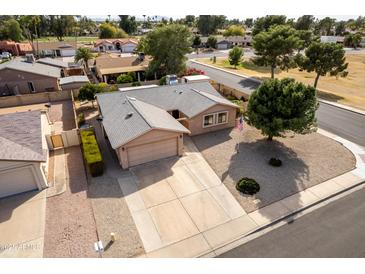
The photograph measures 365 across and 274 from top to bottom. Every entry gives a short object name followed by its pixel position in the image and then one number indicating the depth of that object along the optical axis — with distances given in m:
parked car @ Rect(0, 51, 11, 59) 60.29
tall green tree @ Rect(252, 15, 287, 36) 74.38
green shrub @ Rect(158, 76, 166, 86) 35.60
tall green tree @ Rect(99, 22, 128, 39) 94.38
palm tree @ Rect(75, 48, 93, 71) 48.03
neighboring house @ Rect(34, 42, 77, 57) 67.31
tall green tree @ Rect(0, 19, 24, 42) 76.00
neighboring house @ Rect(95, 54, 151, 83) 39.42
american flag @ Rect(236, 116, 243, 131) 21.26
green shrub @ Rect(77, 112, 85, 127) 24.72
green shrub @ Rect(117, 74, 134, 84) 37.28
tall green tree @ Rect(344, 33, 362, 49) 91.19
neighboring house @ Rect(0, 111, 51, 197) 14.41
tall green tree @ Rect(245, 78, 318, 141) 18.00
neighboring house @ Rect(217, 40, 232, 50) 86.32
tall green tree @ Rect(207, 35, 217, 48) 85.29
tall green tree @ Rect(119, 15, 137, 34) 114.79
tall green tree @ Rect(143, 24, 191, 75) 39.47
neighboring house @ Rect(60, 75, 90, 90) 33.81
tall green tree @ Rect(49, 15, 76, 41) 100.38
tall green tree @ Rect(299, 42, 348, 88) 34.31
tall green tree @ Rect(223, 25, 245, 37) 104.25
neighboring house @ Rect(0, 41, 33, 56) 65.31
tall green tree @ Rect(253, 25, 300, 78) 39.91
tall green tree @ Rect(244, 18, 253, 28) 182.05
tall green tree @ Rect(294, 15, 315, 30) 83.82
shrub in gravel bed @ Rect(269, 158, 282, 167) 17.92
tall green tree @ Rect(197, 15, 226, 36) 114.48
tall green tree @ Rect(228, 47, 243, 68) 51.66
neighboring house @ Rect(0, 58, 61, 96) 33.28
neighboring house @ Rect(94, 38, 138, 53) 72.38
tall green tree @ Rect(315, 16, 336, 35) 106.93
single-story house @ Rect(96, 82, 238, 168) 17.39
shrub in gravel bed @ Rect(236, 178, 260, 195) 15.24
